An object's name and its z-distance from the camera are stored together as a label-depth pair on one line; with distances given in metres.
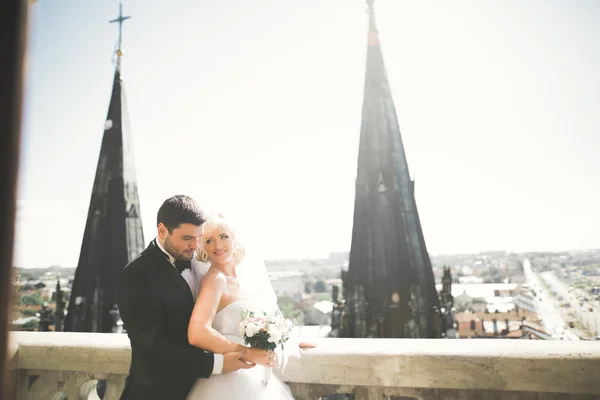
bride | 2.03
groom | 1.96
